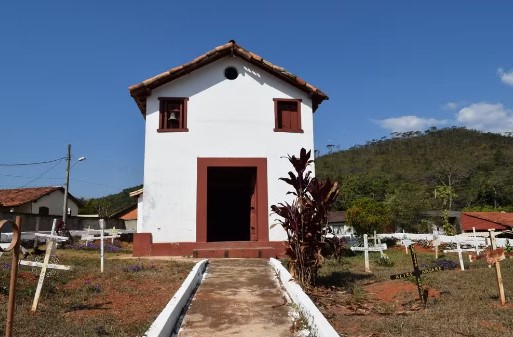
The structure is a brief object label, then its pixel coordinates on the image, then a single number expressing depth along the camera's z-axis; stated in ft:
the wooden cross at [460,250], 39.45
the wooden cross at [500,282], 22.99
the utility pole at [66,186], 93.77
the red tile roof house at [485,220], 113.50
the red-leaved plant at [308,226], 28.66
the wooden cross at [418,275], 24.04
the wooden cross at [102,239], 36.78
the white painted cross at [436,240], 51.97
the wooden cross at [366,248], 41.63
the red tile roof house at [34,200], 115.85
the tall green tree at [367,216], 89.76
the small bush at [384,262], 47.35
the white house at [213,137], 51.44
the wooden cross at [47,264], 23.72
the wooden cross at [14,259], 13.21
